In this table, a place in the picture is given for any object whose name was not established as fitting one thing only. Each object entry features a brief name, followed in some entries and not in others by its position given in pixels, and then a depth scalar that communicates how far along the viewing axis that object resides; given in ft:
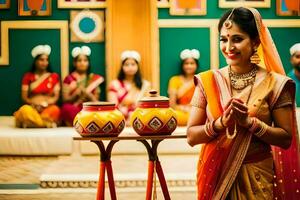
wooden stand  10.12
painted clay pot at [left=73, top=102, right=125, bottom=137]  9.57
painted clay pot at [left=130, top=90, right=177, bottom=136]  9.75
